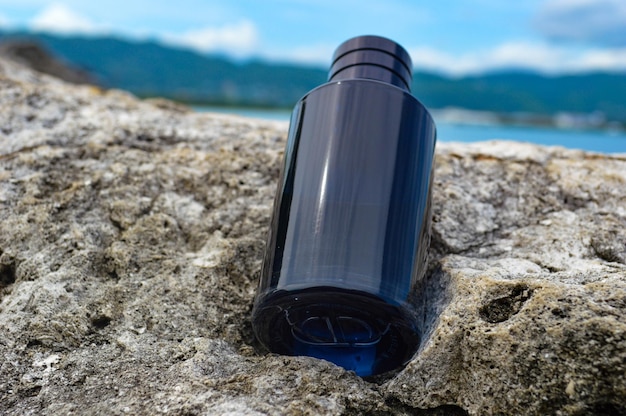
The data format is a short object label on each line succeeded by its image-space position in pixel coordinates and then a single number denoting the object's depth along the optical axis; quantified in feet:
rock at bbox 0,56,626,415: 1.12
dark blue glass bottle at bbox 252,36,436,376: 1.16
